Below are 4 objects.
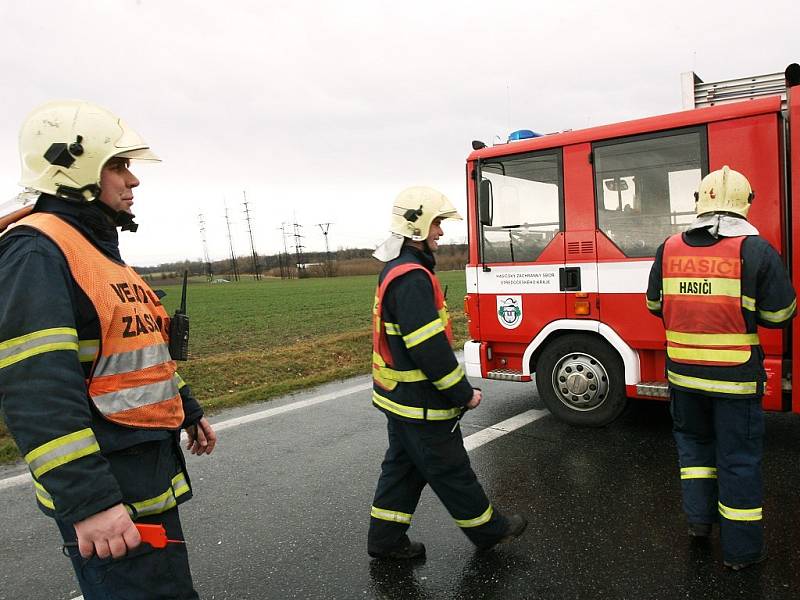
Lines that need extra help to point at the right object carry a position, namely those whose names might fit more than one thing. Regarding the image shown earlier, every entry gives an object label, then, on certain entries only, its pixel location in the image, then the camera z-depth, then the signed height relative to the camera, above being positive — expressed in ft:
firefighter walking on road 9.43 -2.55
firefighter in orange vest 5.18 -0.90
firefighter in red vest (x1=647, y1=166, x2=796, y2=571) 9.91 -2.46
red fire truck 14.39 -0.35
